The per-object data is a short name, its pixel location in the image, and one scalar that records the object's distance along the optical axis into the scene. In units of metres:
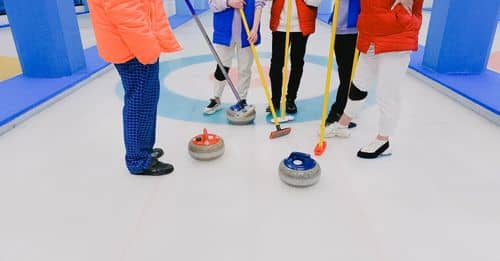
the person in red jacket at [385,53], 1.81
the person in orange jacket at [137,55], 1.57
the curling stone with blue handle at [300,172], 1.79
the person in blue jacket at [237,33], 2.41
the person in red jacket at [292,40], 2.40
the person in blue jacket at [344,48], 2.21
